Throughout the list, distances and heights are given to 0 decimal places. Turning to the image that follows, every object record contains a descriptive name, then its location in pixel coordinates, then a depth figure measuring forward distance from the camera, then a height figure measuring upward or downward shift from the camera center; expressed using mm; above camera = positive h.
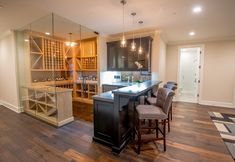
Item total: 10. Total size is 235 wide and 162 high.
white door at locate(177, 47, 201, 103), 7645 +137
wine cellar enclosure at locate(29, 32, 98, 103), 4375 +360
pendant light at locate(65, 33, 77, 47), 5178 +1252
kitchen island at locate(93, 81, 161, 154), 2172 -845
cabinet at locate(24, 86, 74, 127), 3301 -882
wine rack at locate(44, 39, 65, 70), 4578 +725
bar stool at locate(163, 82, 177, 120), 3289 -352
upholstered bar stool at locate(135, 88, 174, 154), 2127 -656
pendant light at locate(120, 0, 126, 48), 2324 +1330
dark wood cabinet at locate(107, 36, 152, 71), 4086 +586
